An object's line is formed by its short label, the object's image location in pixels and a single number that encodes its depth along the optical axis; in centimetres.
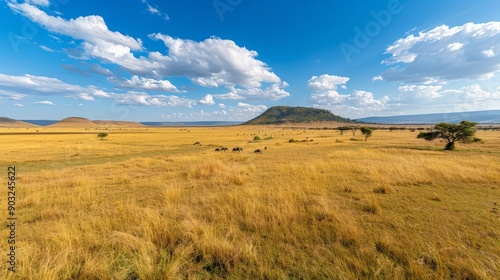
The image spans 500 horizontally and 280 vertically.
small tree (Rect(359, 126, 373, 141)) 5332
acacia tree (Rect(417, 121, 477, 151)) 2791
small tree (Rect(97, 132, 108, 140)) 6216
